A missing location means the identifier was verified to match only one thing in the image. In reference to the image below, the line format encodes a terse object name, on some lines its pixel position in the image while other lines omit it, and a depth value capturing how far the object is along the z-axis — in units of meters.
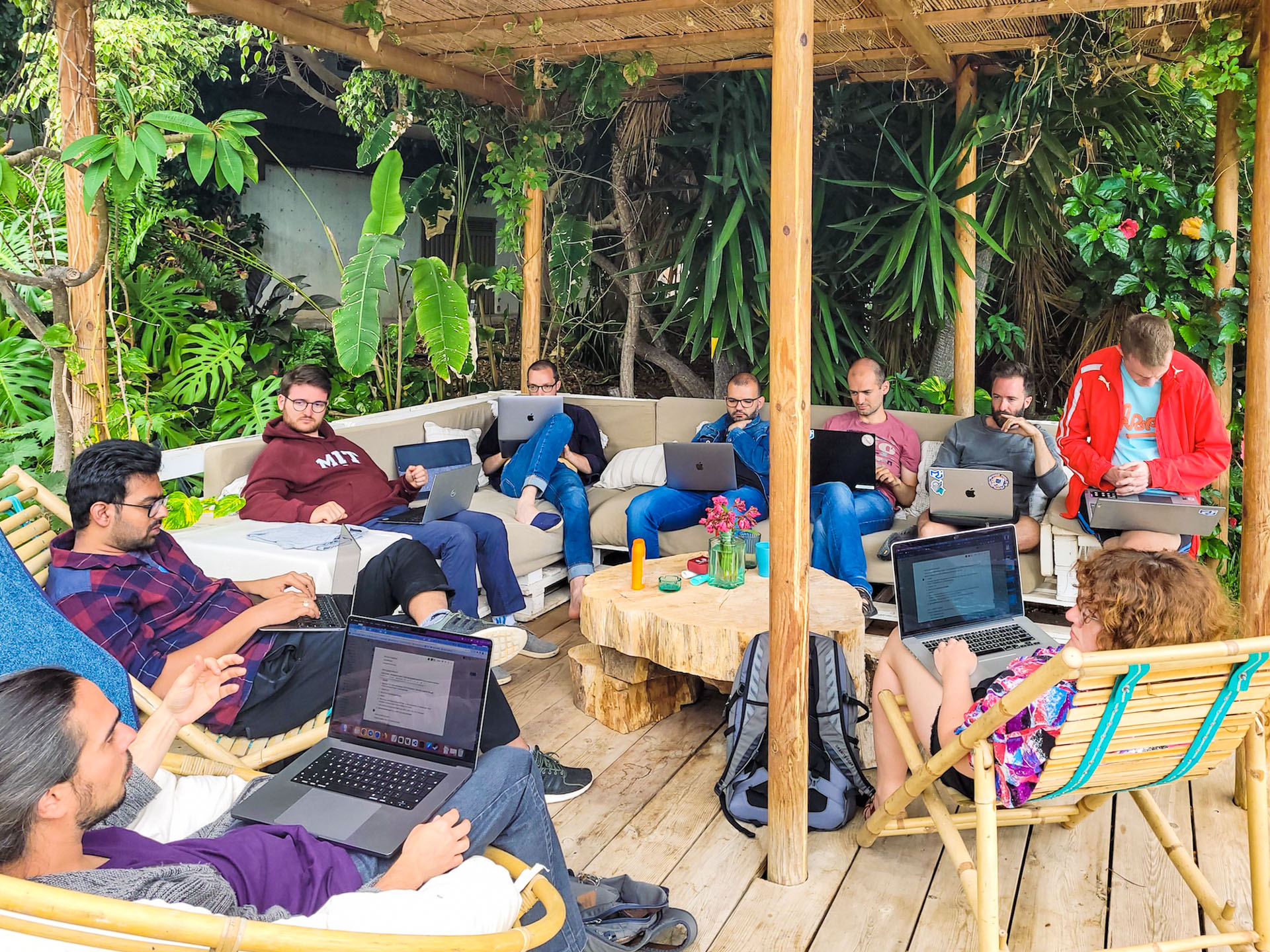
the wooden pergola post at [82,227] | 3.72
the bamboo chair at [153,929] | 1.23
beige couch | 4.30
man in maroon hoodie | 4.05
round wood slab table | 3.34
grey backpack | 3.04
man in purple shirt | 1.44
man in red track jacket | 3.96
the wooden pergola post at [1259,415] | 3.18
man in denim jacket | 4.93
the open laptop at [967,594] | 2.91
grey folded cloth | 3.56
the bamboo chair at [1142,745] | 1.98
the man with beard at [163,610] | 2.66
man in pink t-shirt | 4.58
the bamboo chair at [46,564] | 2.57
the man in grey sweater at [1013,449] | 4.62
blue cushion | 2.22
